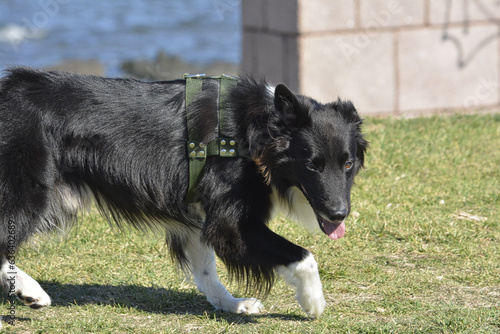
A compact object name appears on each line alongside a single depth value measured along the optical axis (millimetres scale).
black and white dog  7504
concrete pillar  16922
